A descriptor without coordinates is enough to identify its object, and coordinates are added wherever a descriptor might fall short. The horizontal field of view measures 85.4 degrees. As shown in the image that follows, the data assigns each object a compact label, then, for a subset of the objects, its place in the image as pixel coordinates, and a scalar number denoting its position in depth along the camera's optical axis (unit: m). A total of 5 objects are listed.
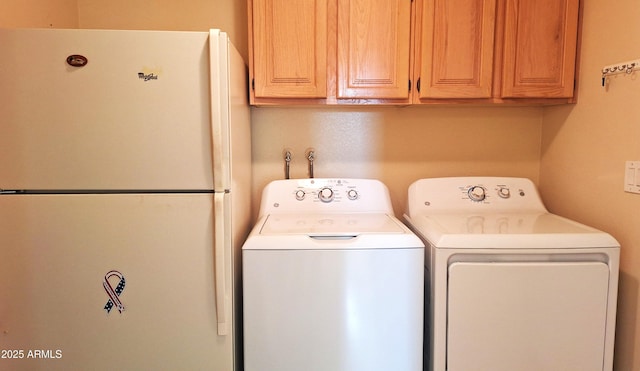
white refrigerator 1.17
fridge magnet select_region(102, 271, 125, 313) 1.23
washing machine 1.25
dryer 1.27
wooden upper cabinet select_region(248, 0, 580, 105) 1.54
